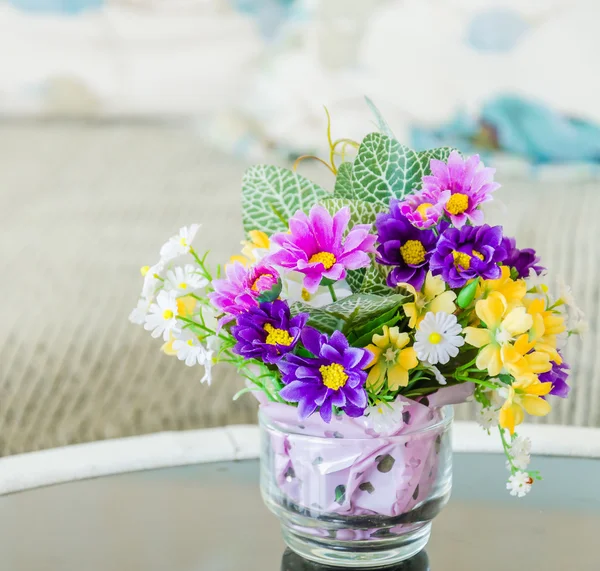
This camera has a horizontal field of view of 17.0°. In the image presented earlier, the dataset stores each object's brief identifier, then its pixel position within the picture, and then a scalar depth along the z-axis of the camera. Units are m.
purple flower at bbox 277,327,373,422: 0.81
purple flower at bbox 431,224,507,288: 0.81
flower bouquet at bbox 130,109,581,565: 0.82
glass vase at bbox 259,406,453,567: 0.86
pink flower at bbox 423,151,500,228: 0.83
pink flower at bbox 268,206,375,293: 0.81
